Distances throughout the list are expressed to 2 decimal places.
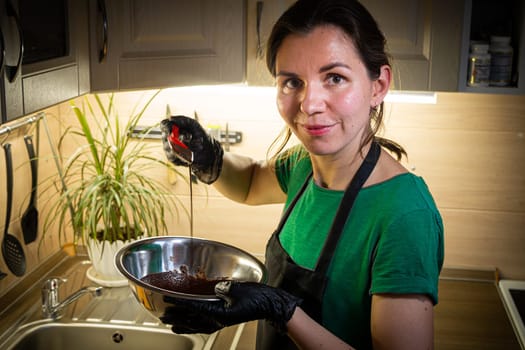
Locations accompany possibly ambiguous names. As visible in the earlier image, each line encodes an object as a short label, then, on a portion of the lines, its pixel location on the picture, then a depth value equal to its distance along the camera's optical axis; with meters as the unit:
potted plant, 2.09
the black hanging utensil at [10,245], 2.04
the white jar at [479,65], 1.84
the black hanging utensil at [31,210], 2.15
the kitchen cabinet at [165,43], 1.67
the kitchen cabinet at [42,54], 1.21
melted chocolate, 1.46
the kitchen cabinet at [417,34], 1.80
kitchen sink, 1.89
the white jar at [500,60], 1.86
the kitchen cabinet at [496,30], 1.82
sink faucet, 1.96
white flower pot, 2.13
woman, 1.27
